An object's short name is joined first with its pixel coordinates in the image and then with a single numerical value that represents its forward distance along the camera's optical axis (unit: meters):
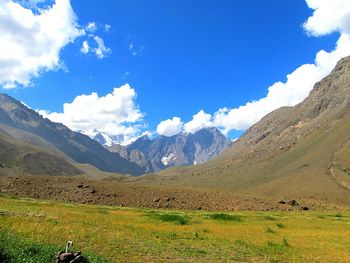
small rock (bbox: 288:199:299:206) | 101.34
